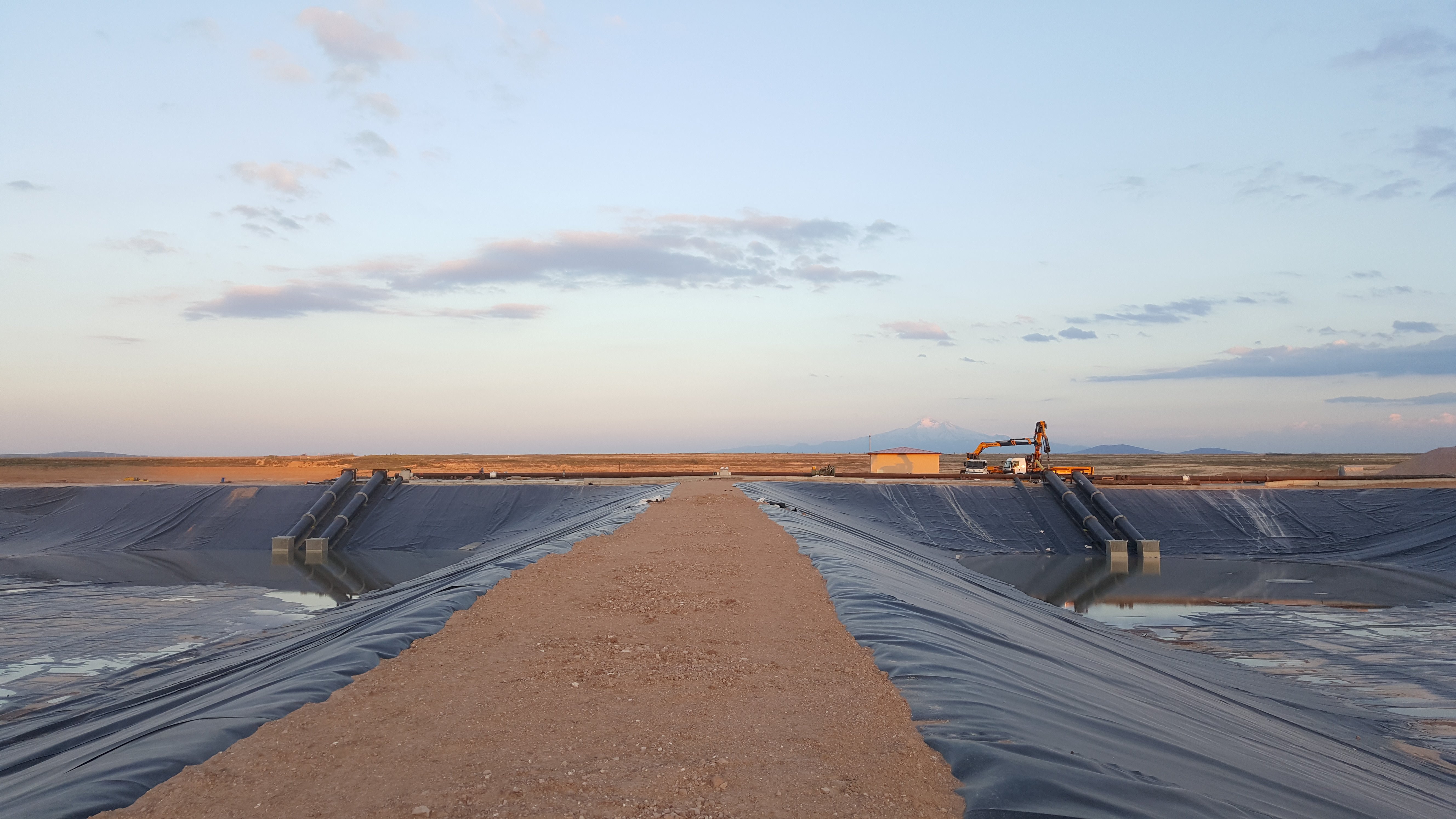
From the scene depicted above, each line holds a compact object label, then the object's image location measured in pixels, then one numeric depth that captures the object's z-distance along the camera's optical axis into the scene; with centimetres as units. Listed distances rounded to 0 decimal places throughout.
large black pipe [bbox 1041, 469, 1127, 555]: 2480
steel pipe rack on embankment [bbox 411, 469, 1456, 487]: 3152
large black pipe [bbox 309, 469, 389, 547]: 2609
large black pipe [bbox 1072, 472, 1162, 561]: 2489
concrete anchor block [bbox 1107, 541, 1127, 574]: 2431
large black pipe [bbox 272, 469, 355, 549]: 2519
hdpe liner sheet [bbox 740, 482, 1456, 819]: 439
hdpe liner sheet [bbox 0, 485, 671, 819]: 482
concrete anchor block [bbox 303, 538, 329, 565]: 2512
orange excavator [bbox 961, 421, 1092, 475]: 3125
